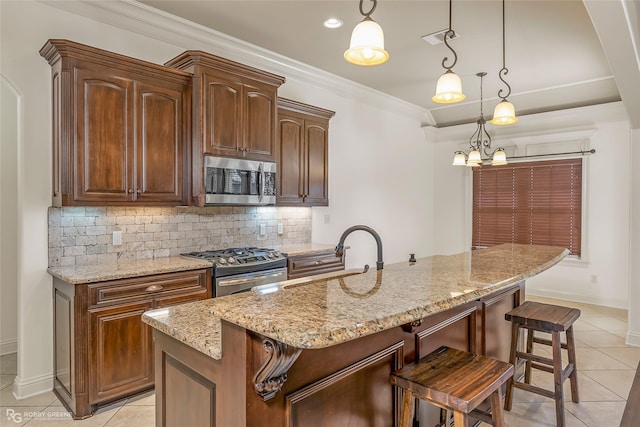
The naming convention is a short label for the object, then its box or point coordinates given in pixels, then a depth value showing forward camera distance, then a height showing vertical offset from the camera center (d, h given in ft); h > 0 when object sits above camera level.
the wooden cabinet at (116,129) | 8.74 +1.97
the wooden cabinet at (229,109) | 10.47 +2.89
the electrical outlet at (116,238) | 10.30 -0.84
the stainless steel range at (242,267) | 10.17 -1.71
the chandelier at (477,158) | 13.69 +1.86
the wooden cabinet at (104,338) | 8.14 -2.93
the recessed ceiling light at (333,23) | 11.04 +5.45
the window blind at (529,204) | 18.37 +0.20
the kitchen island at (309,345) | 3.61 -1.65
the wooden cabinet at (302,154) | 13.37 +1.96
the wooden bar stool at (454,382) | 4.66 -2.27
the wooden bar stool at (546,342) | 7.66 -2.99
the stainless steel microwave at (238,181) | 10.66 +0.77
